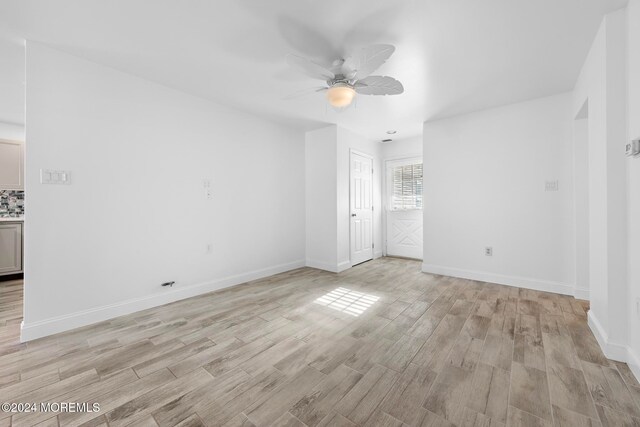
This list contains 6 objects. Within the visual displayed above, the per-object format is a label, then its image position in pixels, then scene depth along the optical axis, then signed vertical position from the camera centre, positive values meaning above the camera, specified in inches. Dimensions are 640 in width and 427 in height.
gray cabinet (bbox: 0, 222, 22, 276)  162.2 -20.1
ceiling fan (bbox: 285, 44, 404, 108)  81.2 +46.8
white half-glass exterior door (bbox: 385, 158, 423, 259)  223.0 +3.5
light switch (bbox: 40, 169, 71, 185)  92.0 +13.7
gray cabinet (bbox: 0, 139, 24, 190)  169.2 +33.0
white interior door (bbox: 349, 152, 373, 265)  197.5 +3.4
